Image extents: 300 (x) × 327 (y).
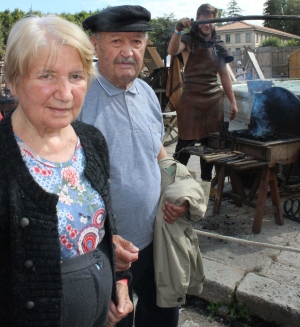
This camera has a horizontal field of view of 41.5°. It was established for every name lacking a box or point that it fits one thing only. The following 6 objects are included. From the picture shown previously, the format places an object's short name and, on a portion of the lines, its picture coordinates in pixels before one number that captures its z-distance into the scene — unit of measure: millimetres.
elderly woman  1255
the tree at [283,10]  71125
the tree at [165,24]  46056
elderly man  1942
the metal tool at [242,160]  4010
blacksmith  4797
